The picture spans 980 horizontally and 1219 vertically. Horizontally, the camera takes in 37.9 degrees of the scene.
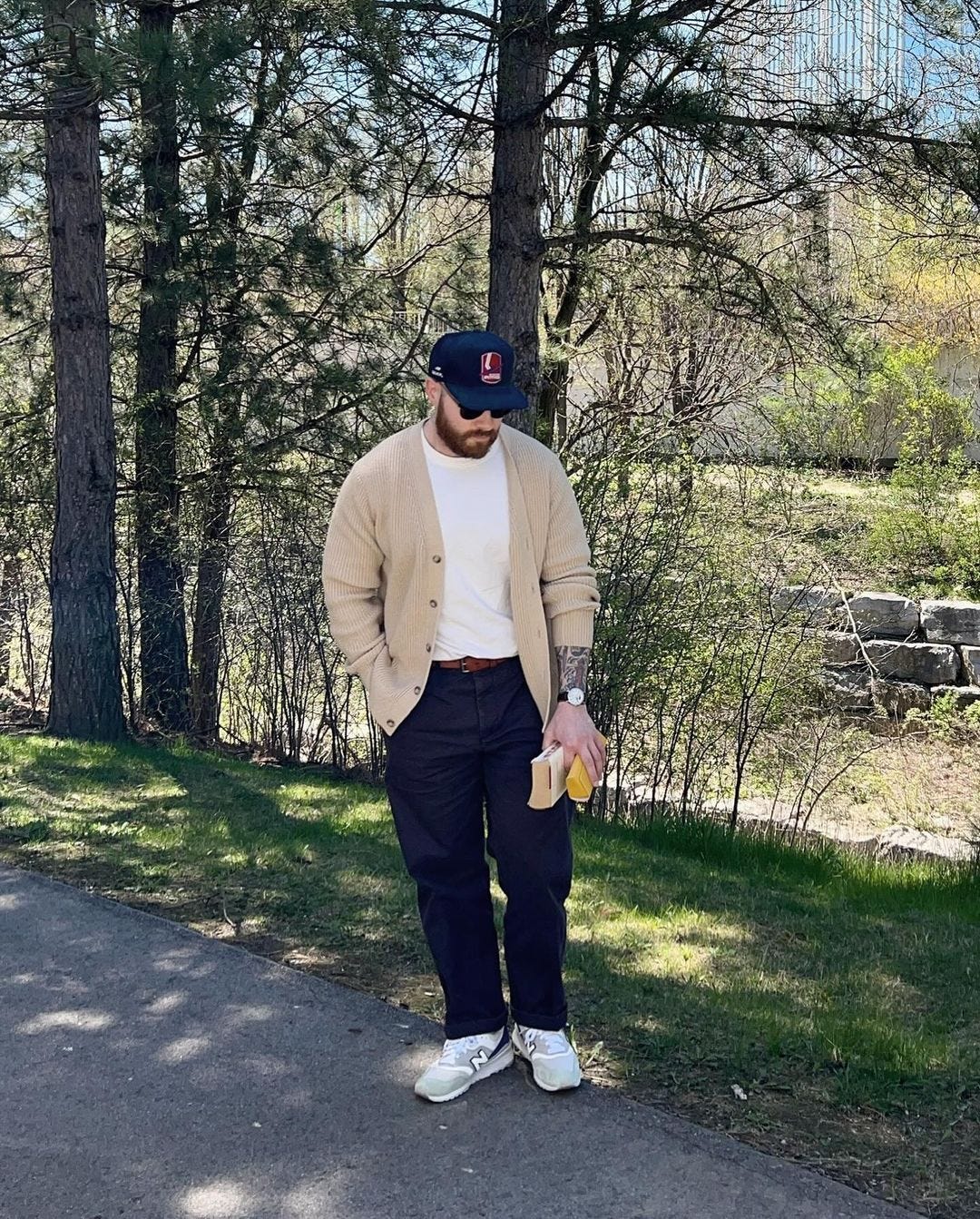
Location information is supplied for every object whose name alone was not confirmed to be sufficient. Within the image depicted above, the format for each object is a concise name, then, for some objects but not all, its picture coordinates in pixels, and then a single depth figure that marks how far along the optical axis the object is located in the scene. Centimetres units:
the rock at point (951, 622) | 1408
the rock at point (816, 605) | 948
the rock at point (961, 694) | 1376
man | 358
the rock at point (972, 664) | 1391
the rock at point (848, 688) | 1141
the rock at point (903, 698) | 1398
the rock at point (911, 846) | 832
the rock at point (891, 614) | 1421
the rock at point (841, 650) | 1253
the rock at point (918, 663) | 1396
